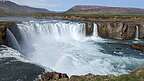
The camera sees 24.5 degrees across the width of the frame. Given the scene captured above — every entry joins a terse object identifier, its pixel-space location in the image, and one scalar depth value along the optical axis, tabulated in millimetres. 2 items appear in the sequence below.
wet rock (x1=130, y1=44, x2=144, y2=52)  34350
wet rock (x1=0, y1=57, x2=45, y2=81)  18147
